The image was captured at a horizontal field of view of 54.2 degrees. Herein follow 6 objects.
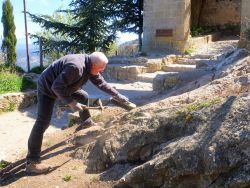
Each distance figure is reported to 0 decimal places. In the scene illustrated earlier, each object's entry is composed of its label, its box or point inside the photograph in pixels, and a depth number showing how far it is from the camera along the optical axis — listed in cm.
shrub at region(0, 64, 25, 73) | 843
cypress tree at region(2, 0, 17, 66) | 1003
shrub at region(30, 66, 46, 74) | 910
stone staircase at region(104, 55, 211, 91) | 731
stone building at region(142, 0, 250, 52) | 843
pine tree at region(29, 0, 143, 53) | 997
